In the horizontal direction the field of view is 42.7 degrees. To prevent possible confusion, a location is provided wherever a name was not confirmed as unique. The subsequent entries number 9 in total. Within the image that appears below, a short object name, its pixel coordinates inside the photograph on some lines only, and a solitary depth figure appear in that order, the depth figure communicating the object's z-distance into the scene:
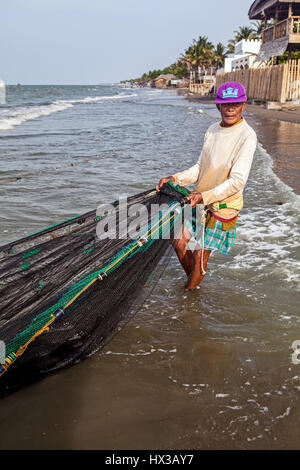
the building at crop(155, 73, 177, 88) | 105.25
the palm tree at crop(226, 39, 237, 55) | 61.92
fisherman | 2.79
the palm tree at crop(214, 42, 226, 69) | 68.25
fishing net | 2.14
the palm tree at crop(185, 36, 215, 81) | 70.69
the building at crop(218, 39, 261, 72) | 36.08
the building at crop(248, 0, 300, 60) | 21.86
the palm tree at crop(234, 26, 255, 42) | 60.91
